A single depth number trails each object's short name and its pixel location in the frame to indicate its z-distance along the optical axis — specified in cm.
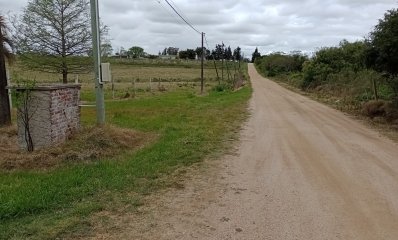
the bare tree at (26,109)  886
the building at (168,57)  13812
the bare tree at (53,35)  2597
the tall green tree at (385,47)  1485
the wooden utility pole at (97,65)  1062
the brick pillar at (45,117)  898
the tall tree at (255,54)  17531
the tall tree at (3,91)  1280
